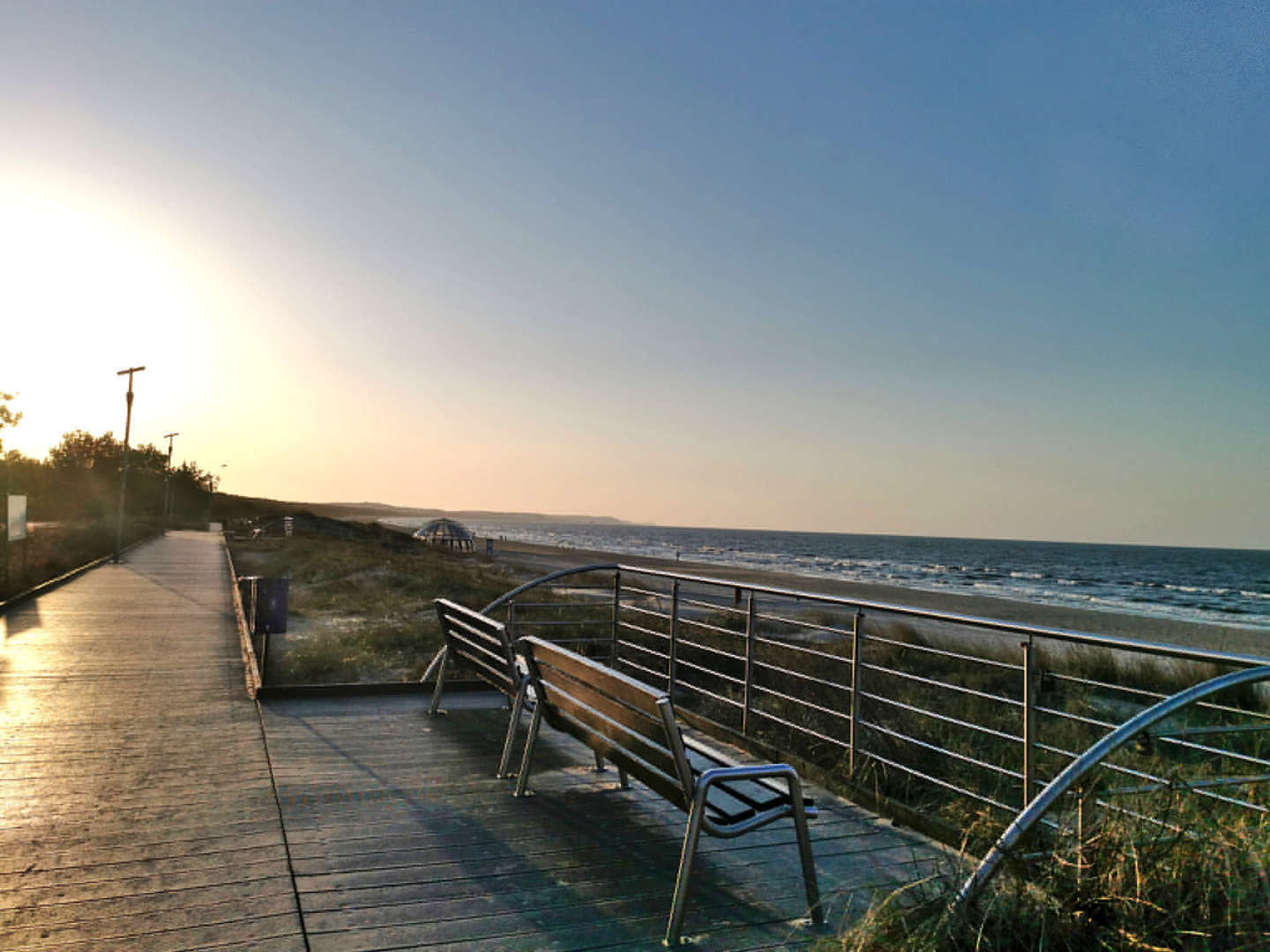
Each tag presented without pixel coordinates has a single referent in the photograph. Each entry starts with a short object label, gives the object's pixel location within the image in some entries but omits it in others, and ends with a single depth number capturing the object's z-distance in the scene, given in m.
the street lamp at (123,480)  23.34
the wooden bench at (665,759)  2.99
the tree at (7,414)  30.45
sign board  14.62
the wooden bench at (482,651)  4.80
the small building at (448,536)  55.72
